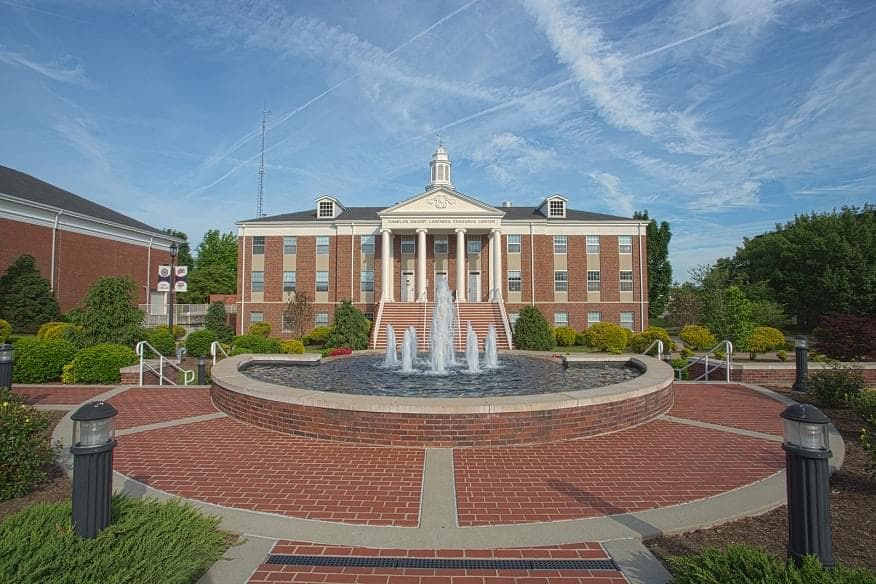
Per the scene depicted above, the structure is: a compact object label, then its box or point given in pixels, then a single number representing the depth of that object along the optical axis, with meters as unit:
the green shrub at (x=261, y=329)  32.94
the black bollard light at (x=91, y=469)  3.52
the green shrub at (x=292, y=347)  22.55
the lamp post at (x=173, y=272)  19.59
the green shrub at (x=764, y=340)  21.34
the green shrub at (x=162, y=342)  18.75
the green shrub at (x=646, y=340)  24.33
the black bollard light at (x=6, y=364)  9.34
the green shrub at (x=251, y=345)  19.83
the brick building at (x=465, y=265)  36.41
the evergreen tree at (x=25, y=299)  28.86
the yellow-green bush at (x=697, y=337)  24.91
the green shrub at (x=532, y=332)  24.95
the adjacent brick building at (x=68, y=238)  32.66
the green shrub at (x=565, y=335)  32.53
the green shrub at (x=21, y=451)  5.23
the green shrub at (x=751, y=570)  2.97
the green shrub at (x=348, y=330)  24.64
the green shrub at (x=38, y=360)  13.11
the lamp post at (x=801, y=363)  11.81
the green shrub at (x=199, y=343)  21.50
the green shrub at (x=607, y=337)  27.53
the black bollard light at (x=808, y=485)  3.18
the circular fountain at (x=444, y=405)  7.00
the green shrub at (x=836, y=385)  10.06
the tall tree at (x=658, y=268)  55.91
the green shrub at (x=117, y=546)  3.06
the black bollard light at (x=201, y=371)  13.75
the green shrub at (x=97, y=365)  12.99
